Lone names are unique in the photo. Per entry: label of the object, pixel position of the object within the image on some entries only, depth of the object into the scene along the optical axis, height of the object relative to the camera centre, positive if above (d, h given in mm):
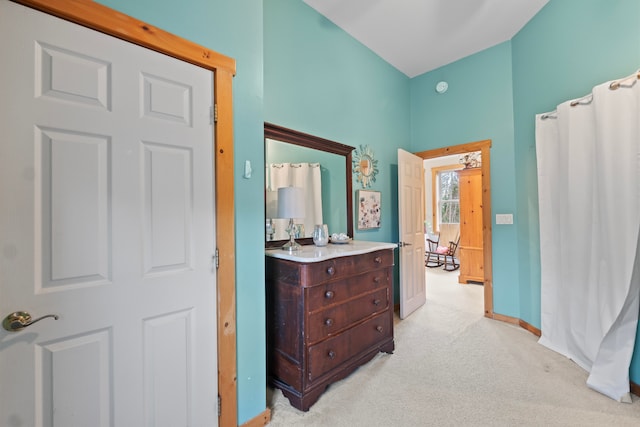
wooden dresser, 1751 -713
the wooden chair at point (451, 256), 6125 -966
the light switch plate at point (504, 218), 3146 -61
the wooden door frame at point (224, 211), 1403 +35
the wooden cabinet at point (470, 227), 4844 -244
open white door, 3281 -232
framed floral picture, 3119 +75
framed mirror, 2207 +466
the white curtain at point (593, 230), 1833 -143
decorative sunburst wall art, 3109 +591
